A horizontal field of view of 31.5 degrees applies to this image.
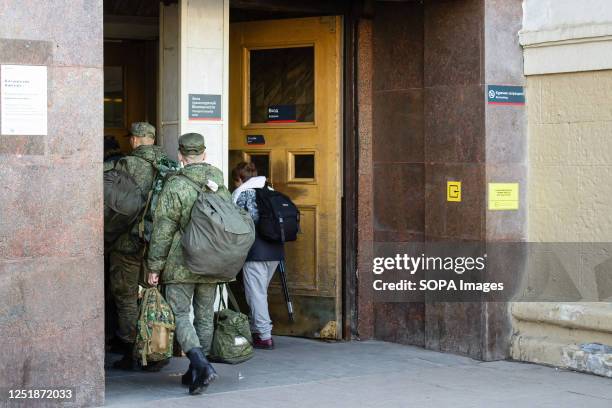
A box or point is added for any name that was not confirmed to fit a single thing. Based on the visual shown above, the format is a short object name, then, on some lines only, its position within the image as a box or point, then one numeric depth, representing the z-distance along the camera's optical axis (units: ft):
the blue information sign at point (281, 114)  31.73
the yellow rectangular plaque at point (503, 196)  28.45
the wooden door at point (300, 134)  31.22
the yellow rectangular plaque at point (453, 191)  29.09
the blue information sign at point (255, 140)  31.94
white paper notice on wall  21.45
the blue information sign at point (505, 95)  28.37
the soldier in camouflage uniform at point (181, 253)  23.36
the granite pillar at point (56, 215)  21.39
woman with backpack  29.78
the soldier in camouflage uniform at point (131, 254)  26.35
